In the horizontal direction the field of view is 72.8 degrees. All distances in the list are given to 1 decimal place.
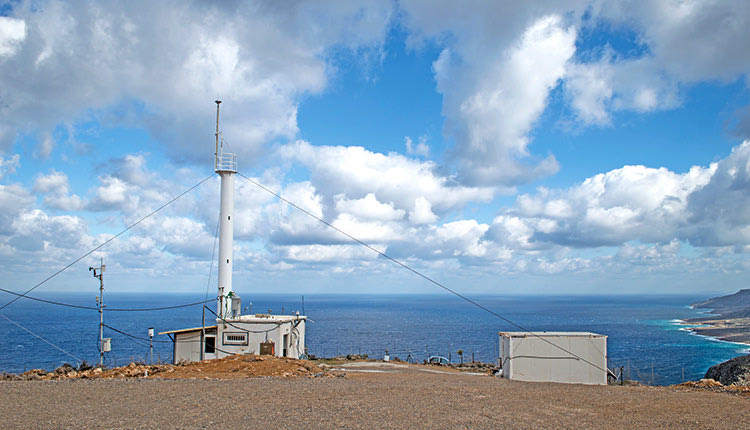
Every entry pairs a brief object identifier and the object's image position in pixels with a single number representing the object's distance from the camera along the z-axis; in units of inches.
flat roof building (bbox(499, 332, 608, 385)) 826.2
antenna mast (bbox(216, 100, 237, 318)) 1163.8
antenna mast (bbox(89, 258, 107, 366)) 923.2
